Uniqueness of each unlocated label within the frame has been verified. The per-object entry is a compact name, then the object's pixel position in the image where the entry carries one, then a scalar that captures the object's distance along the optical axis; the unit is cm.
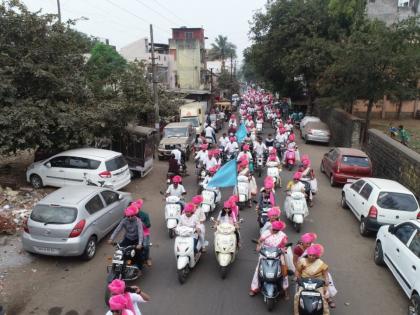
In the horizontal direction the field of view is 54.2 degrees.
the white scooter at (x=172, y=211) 1088
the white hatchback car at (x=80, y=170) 1409
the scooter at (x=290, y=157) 1939
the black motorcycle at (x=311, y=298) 654
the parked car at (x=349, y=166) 1622
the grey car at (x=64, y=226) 919
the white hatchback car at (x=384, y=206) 1092
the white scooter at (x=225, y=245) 852
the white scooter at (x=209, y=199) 1262
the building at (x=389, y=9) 4412
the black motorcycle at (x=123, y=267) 780
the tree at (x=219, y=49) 10331
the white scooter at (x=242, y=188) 1329
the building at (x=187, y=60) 6081
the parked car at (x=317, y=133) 2809
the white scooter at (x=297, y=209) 1155
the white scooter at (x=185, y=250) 837
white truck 2894
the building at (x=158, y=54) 5191
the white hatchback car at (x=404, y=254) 735
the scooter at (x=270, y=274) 732
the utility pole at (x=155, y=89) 2288
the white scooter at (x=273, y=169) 1573
